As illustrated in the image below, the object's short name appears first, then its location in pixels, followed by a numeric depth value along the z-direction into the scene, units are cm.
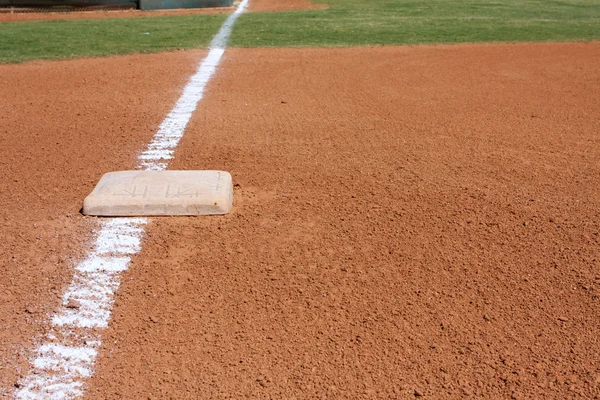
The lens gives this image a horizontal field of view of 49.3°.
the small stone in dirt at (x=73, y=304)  320
